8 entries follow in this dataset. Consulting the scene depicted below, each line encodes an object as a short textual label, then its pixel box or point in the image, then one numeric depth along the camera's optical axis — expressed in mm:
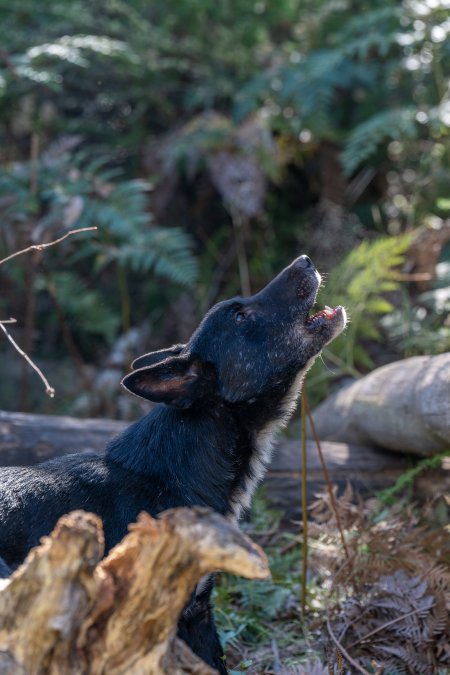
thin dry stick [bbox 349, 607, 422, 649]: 7629
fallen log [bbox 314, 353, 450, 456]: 9461
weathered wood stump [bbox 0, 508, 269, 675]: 4117
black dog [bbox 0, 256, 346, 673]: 7039
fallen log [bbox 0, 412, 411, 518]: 10117
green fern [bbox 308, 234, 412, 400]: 12625
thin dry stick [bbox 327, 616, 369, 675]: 6949
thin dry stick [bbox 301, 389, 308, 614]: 8375
